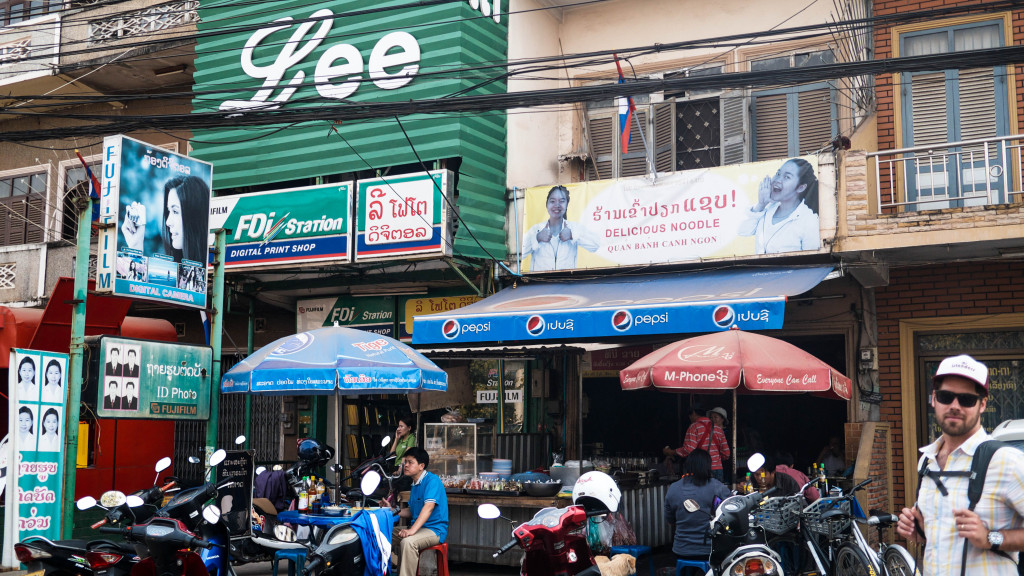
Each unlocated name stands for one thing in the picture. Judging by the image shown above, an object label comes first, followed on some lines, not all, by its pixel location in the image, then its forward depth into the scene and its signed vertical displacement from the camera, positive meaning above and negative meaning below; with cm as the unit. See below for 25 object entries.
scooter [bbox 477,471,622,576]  633 -98
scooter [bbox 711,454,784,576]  744 -125
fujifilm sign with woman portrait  1048 +177
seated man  854 -113
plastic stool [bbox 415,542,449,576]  901 -158
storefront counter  1120 -162
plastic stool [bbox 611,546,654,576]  928 -157
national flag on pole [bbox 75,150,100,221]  1078 +209
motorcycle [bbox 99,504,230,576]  705 -114
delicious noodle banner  1248 +224
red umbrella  917 +17
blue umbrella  1006 +18
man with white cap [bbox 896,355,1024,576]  394 -45
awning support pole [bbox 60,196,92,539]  1015 +17
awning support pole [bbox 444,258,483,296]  1367 +149
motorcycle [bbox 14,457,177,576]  738 -127
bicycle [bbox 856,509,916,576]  798 -142
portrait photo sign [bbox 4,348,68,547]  977 -60
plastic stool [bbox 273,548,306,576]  815 -156
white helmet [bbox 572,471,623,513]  667 -72
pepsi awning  1117 +90
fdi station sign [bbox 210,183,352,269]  1415 +234
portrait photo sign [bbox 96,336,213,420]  1041 +5
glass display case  1215 -78
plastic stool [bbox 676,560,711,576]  880 -159
